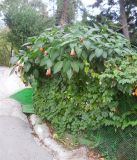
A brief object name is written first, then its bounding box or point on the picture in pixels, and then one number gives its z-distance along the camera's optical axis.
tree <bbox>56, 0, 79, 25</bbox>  11.27
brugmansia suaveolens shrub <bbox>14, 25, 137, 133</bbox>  2.36
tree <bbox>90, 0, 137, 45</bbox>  11.04
